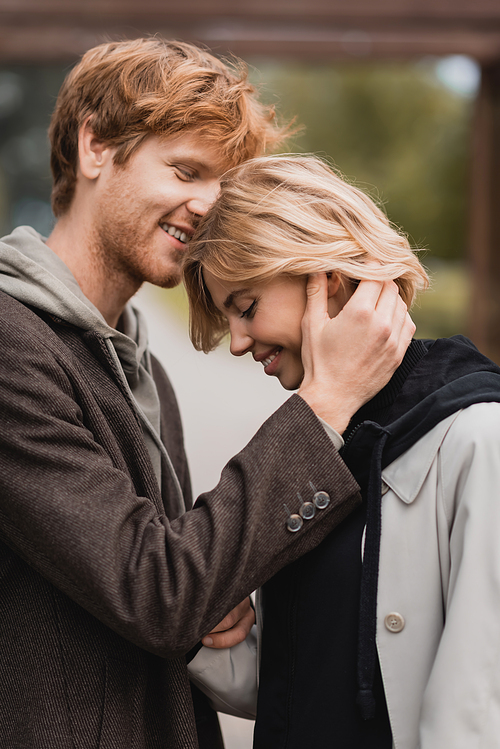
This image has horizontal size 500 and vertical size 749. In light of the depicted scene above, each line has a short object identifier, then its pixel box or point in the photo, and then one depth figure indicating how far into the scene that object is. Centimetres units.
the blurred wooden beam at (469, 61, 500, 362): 561
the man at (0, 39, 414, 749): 121
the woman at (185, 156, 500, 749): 118
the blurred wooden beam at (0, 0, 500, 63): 437
